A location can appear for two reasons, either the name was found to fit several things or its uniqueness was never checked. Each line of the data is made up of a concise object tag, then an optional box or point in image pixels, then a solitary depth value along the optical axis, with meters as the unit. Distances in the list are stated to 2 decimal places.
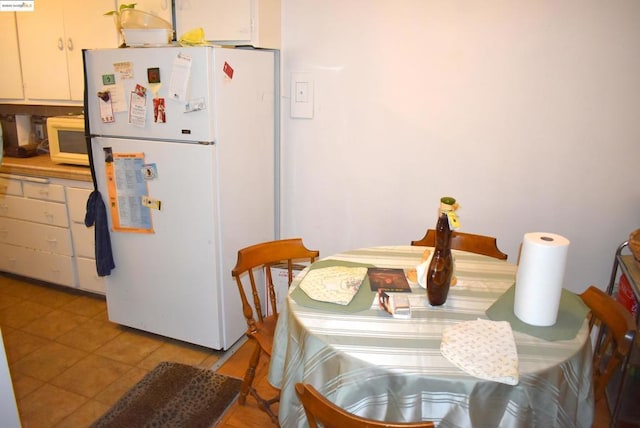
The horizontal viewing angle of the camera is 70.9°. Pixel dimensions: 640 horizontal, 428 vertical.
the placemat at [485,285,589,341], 1.40
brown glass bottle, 1.46
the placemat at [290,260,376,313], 1.53
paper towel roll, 1.39
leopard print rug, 2.11
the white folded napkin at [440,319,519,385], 1.21
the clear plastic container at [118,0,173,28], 2.58
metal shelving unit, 1.92
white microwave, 3.06
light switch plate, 2.73
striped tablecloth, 1.21
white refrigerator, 2.28
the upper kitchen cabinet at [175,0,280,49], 2.45
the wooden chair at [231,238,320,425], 1.96
